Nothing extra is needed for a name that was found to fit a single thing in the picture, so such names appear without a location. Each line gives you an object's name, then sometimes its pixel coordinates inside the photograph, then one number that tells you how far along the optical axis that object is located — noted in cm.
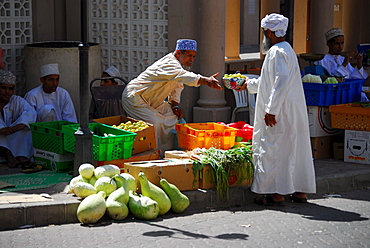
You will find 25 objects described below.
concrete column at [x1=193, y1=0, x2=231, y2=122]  1324
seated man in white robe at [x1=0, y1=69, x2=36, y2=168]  1155
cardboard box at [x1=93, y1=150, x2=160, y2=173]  1019
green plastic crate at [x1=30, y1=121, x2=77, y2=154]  1077
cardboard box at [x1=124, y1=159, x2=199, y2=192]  949
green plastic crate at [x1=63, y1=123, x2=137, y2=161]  1003
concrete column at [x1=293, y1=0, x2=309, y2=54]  2293
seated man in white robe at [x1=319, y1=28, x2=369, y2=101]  1418
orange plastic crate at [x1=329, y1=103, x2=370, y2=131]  1217
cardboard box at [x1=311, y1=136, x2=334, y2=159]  1273
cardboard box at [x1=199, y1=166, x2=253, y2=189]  993
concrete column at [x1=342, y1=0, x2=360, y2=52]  2188
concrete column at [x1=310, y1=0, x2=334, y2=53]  1671
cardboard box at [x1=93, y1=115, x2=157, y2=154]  1085
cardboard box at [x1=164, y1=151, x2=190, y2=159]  1025
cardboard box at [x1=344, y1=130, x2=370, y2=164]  1230
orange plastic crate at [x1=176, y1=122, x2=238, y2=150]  1071
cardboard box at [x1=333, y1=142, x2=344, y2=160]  1277
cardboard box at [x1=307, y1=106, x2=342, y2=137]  1259
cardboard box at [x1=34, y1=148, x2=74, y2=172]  1087
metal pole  980
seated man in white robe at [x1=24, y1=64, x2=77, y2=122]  1201
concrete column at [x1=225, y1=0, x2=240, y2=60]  2300
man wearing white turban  955
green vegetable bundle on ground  986
